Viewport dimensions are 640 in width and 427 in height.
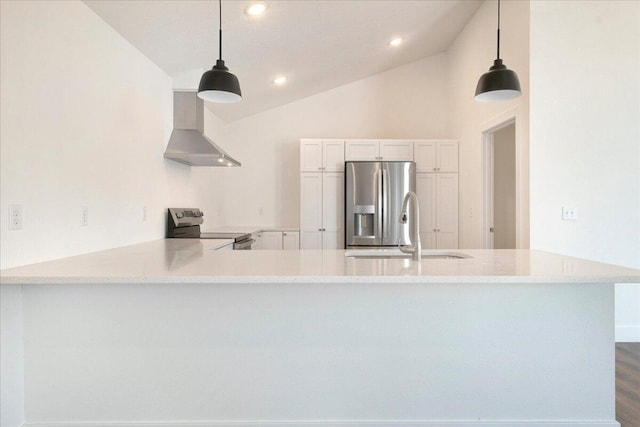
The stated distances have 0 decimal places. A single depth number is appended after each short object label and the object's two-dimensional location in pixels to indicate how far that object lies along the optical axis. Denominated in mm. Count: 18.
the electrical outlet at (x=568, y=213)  3158
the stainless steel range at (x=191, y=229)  3560
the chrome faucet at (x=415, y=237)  2039
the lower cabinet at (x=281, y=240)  5160
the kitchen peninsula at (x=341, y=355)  1837
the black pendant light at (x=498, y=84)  2256
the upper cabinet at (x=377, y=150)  5055
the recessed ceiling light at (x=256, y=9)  2775
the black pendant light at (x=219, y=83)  2139
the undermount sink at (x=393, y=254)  2389
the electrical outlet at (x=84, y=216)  2244
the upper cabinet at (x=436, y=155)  5023
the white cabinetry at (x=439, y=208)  5039
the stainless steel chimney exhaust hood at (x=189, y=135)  3459
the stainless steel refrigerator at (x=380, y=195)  4801
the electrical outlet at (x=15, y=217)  1718
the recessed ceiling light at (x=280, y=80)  4484
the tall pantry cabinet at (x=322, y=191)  5062
